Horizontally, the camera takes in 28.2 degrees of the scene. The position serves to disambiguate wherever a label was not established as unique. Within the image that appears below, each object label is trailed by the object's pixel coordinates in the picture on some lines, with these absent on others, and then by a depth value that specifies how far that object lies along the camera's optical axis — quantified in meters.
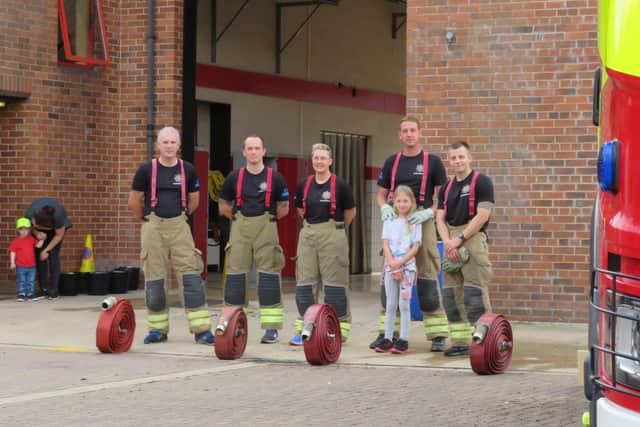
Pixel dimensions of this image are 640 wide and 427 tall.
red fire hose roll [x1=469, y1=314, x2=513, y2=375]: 9.86
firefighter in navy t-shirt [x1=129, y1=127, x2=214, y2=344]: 11.87
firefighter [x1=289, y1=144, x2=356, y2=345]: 11.73
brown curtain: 26.61
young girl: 11.22
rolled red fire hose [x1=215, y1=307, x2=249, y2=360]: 10.91
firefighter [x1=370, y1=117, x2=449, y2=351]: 11.36
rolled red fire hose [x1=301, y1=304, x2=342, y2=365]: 10.48
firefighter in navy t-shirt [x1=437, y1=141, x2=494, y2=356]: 10.81
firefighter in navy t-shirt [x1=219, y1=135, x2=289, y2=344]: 11.98
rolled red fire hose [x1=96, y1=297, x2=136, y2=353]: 11.31
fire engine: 4.11
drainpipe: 18.22
